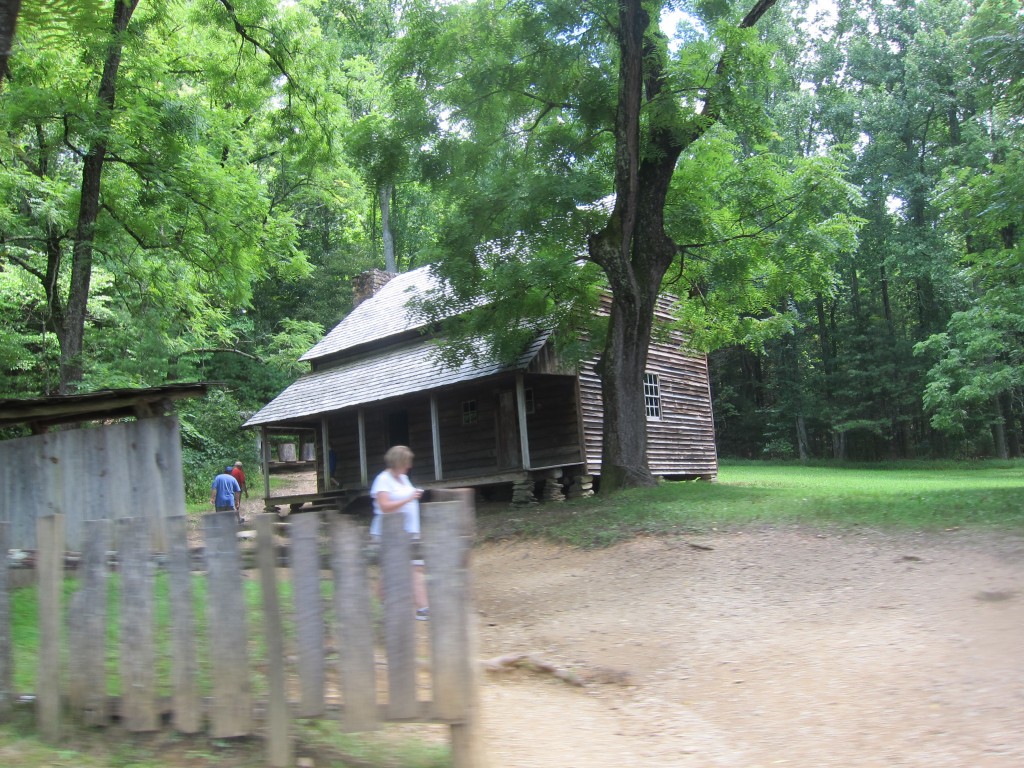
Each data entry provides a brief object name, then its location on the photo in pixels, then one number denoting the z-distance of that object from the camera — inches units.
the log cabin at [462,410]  776.3
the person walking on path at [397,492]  269.6
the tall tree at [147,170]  574.2
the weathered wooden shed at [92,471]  359.6
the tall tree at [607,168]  600.7
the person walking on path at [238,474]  797.7
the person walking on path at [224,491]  674.2
